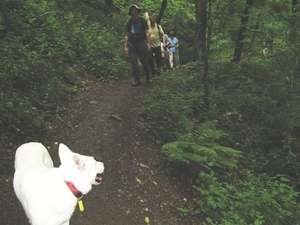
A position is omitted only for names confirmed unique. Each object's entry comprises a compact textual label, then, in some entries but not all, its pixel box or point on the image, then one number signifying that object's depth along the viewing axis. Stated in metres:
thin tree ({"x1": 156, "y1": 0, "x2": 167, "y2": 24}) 14.34
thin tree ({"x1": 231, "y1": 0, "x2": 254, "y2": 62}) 10.88
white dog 2.65
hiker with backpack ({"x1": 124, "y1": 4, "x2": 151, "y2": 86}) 8.38
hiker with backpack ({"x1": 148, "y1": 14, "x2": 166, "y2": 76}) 10.26
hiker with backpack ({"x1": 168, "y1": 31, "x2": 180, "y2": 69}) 13.40
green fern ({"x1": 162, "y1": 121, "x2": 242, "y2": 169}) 5.50
